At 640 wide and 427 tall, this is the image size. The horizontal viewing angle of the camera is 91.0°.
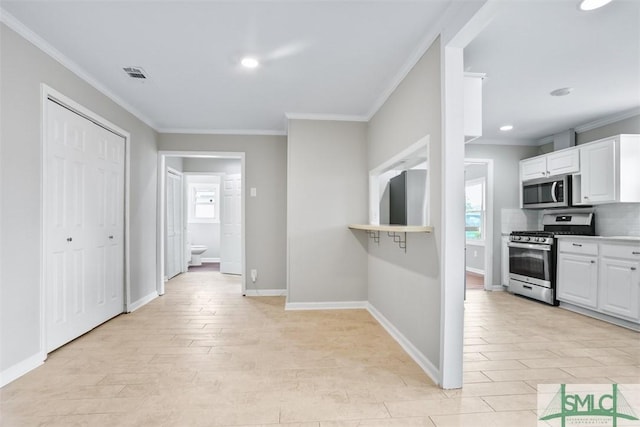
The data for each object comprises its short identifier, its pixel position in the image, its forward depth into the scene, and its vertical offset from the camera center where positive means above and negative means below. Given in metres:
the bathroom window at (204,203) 8.22 +0.27
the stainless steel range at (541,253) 4.14 -0.55
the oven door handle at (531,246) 4.19 -0.46
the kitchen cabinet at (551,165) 4.12 +0.70
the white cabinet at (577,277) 3.62 -0.76
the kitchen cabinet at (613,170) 3.57 +0.51
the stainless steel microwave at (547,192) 4.23 +0.30
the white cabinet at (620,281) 3.19 -0.72
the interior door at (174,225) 5.79 -0.22
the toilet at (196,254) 7.29 -0.96
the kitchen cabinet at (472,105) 2.21 +0.78
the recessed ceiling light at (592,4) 1.88 +1.27
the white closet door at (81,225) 2.53 -0.10
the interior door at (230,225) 6.40 -0.24
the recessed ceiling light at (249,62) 2.56 +1.26
